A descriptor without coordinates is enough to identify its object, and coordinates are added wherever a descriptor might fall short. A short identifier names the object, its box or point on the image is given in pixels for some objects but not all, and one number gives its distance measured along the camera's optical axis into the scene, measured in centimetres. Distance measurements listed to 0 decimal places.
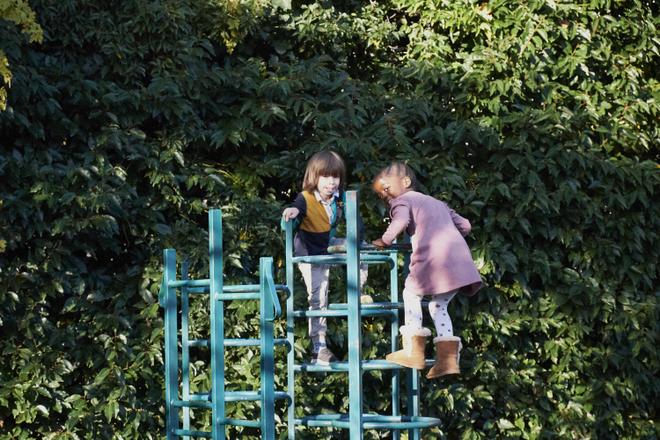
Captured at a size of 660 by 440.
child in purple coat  1037
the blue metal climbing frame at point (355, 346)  1001
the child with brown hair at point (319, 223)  1108
